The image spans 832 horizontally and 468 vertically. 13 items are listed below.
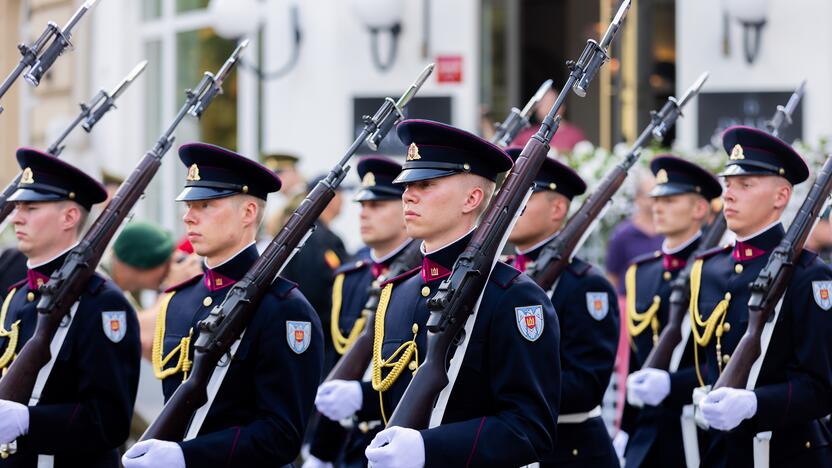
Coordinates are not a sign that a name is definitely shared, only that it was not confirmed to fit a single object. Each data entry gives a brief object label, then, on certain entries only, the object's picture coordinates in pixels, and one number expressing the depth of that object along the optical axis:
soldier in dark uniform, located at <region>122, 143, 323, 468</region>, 9.11
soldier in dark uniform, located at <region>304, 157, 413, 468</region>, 13.87
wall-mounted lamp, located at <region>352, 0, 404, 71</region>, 22.69
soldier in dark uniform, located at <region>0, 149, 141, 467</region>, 10.08
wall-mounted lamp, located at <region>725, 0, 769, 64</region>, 20.81
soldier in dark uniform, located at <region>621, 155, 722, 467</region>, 13.75
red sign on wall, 23.00
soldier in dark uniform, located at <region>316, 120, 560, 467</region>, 8.09
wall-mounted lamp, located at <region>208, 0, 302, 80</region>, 23.02
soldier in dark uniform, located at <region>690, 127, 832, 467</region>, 10.14
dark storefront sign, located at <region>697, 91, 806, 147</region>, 21.05
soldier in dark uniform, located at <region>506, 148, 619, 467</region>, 11.30
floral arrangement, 18.12
